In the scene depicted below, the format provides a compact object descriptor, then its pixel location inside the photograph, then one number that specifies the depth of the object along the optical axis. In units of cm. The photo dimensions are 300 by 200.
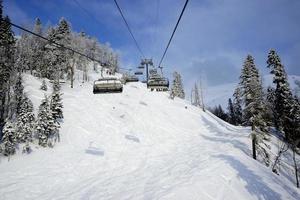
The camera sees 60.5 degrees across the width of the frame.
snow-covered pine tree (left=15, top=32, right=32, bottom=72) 5503
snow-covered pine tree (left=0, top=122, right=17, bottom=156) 2783
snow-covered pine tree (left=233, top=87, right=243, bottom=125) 3594
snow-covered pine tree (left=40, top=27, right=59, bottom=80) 5922
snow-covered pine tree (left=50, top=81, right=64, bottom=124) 3484
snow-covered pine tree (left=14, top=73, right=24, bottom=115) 3819
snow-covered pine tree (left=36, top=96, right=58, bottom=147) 3148
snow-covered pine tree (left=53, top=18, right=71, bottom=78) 5850
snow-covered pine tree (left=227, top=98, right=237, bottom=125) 11220
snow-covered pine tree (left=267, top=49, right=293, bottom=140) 4297
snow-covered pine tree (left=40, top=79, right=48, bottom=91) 5200
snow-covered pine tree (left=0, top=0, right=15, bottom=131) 3934
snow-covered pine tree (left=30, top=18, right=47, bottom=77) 6515
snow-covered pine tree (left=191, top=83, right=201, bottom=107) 10551
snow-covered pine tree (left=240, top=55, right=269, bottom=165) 3459
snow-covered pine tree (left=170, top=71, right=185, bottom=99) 10255
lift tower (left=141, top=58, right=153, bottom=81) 3219
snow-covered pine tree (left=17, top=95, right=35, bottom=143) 3019
